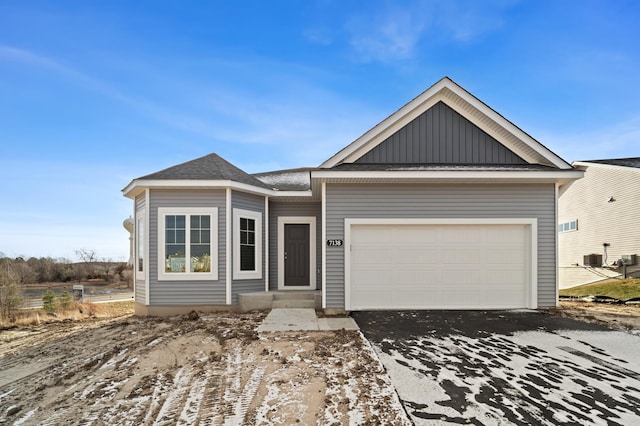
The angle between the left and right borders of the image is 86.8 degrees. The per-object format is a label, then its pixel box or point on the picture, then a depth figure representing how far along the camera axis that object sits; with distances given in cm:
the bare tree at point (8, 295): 933
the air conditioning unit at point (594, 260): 1584
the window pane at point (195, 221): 838
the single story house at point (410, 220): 797
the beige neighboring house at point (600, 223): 1450
